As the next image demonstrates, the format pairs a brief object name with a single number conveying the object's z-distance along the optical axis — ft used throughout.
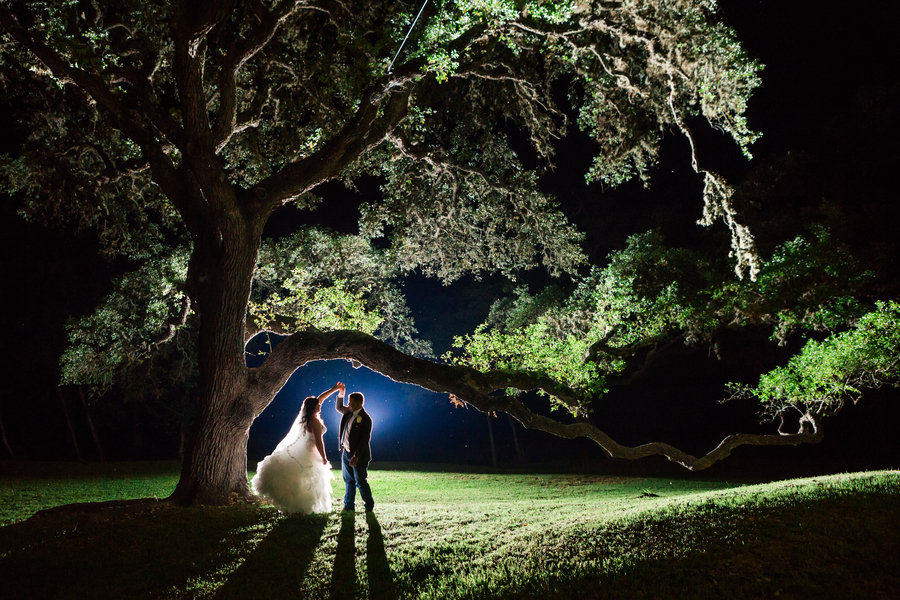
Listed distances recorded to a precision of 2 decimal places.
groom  25.31
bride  25.70
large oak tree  29.07
